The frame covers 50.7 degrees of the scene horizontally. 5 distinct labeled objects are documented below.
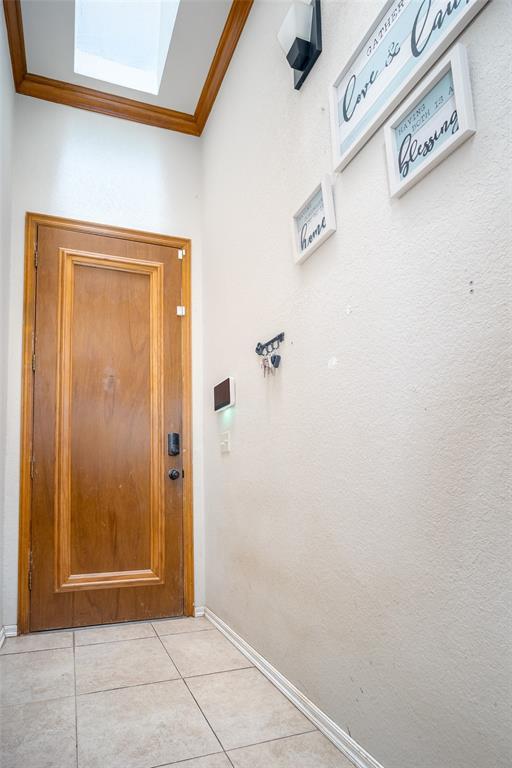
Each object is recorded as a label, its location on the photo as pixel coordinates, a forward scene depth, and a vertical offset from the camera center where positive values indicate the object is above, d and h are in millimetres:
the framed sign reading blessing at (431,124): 1187 +772
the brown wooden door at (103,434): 2920 +128
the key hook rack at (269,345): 2198 +445
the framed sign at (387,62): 1254 +1012
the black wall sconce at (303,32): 1876 +1453
